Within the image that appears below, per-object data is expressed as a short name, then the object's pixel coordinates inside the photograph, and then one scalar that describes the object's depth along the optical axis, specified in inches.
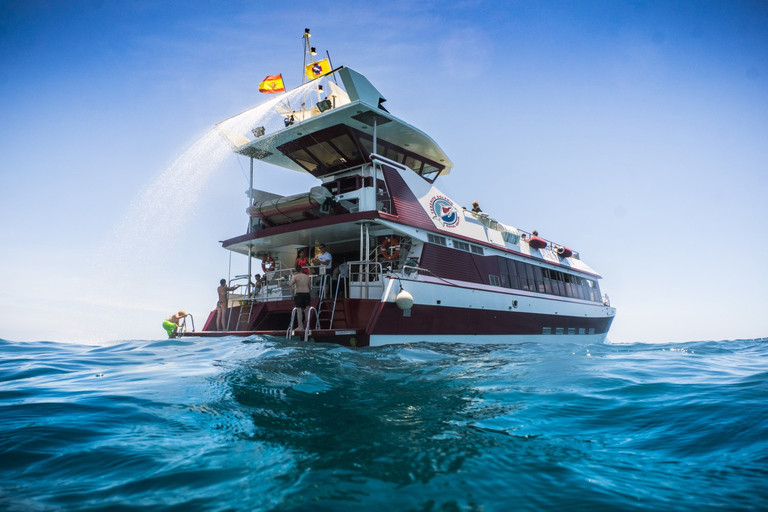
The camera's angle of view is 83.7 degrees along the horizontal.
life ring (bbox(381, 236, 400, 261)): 454.3
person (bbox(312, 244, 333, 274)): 454.0
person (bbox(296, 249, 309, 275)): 447.9
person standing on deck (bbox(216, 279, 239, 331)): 516.4
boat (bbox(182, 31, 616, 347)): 425.4
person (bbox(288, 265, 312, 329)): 390.5
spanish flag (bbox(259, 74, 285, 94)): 536.4
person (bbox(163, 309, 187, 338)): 525.9
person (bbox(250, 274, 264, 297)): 501.5
